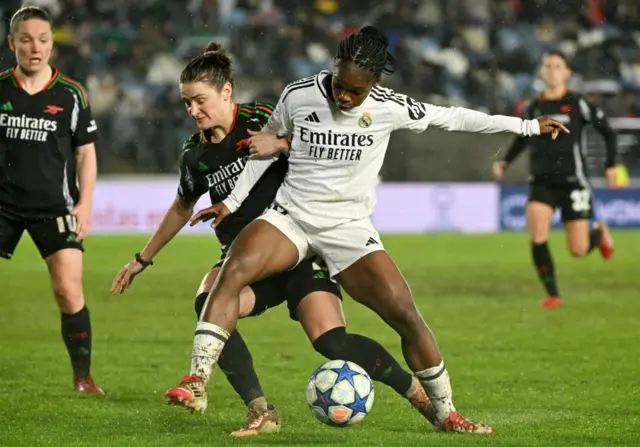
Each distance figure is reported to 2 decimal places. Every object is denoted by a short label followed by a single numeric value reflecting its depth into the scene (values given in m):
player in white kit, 11.08
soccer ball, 10.92
